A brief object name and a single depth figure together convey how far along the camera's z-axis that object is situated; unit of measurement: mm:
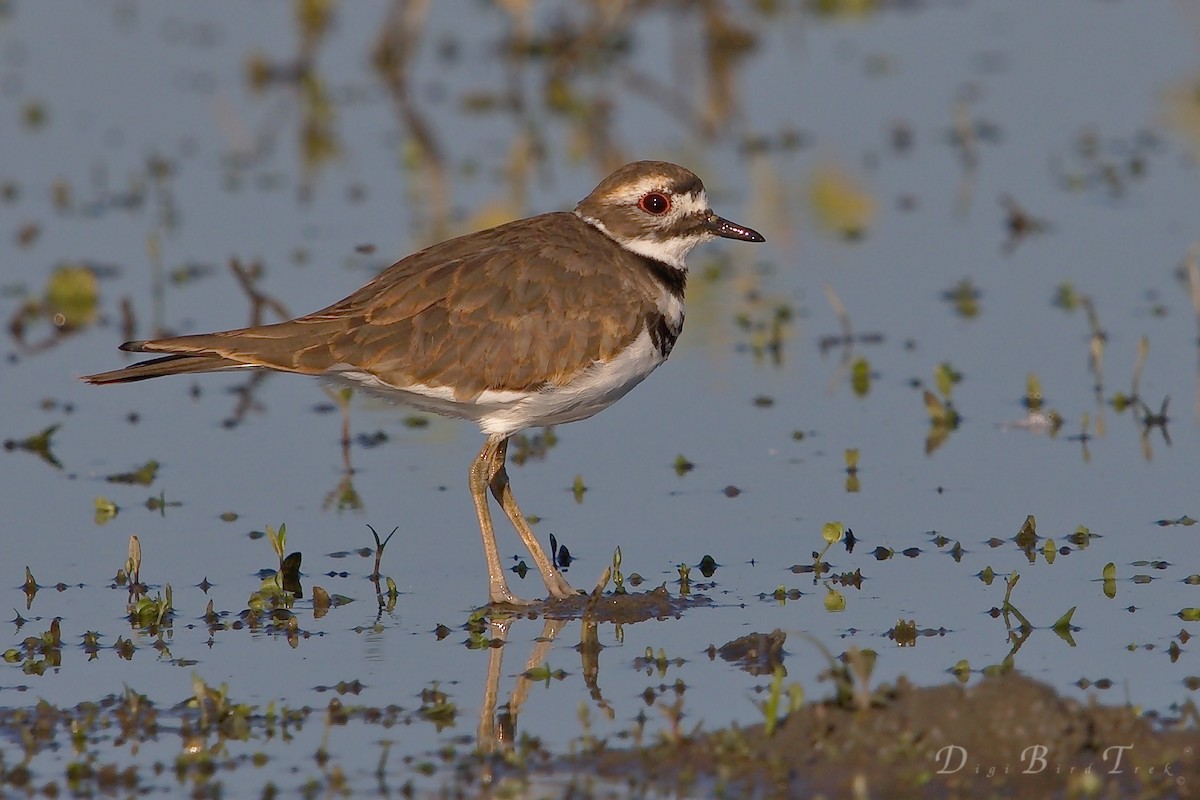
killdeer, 8703
